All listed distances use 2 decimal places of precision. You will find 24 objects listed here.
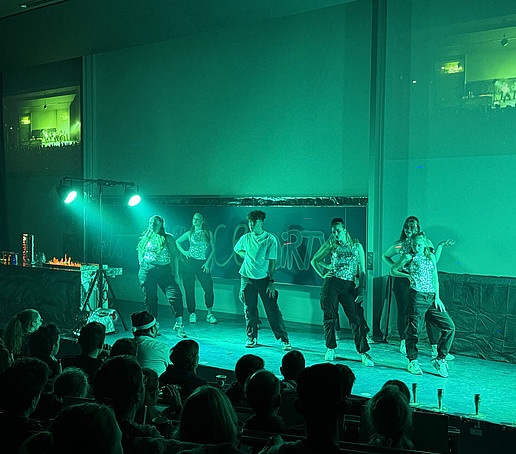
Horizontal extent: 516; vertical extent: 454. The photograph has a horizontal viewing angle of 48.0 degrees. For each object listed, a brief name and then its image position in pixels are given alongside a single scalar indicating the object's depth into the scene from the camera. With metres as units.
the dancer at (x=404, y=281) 6.79
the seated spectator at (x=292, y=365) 3.84
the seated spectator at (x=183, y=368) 3.88
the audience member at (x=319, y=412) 1.98
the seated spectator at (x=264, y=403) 2.72
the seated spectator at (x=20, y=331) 5.17
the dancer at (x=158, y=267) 8.13
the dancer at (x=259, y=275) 7.23
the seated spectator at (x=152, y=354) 4.45
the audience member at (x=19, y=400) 2.45
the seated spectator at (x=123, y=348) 4.11
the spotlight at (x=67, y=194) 9.12
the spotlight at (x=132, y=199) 9.67
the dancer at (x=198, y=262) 9.20
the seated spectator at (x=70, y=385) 3.26
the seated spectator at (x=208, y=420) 2.17
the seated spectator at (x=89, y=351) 4.25
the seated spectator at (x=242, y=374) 3.59
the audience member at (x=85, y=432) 1.80
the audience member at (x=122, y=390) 2.51
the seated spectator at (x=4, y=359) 3.88
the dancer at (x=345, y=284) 6.50
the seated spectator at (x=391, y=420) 2.64
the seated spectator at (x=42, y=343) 4.54
